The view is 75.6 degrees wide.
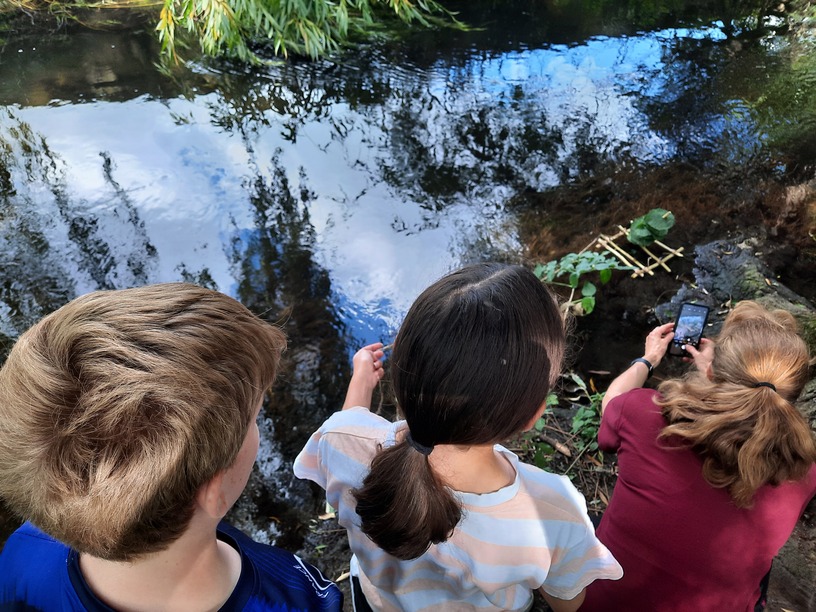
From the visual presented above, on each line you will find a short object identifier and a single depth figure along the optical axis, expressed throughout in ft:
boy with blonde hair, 2.32
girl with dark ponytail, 3.28
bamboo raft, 9.88
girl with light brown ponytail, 4.26
